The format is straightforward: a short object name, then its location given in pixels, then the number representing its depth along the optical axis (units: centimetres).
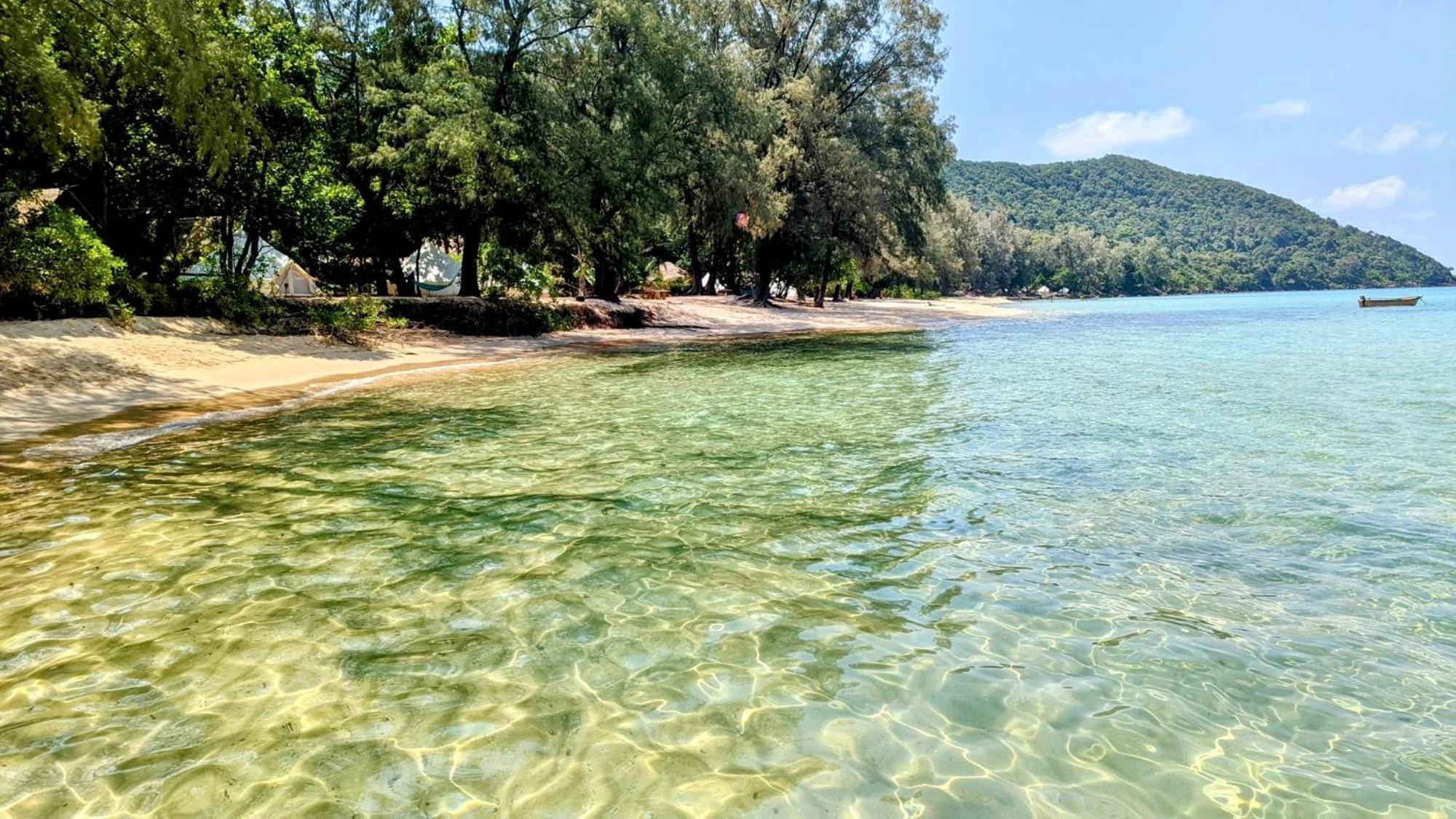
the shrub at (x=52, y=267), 1454
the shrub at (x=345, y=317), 2047
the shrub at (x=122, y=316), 1563
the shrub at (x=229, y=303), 1872
